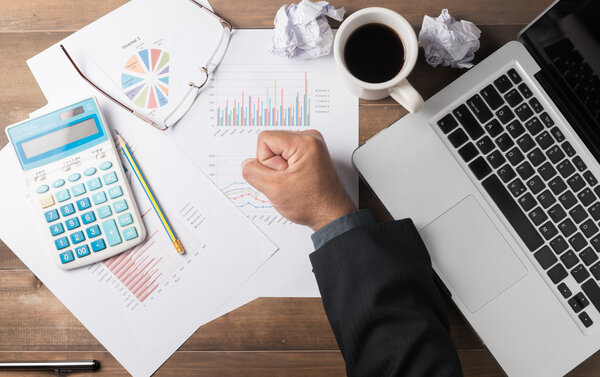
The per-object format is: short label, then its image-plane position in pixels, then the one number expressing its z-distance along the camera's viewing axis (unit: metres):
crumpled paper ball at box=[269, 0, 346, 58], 0.63
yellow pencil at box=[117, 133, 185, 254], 0.65
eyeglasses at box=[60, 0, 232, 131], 0.67
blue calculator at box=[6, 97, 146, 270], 0.64
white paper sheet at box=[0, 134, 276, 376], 0.65
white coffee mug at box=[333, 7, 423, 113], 0.55
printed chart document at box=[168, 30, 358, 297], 0.65
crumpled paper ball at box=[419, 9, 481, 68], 0.62
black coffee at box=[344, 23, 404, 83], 0.59
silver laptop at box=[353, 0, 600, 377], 0.57
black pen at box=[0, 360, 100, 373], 0.64
